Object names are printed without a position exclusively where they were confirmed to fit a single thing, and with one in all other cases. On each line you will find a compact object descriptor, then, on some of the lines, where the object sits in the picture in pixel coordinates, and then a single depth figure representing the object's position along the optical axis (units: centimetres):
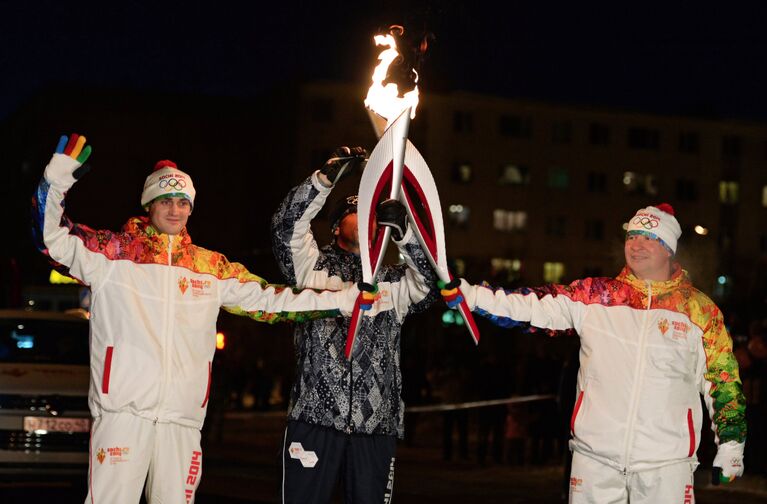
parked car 964
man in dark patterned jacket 589
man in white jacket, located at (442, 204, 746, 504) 571
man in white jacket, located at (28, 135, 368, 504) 550
